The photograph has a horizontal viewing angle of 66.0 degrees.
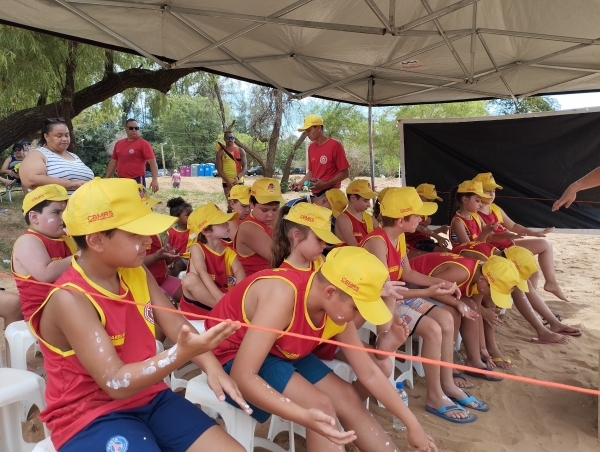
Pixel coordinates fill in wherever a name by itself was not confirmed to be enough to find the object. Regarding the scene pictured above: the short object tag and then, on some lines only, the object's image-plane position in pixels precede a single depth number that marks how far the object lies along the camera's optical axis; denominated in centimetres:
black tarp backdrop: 634
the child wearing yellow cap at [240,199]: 402
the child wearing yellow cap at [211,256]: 301
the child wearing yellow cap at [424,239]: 480
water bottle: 272
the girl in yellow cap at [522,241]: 471
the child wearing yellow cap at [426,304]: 289
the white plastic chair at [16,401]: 200
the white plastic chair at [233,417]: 191
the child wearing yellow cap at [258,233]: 326
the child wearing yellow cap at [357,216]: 417
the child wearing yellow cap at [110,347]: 141
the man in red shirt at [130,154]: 614
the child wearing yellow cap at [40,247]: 244
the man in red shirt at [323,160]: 541
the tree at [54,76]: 616
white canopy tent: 355
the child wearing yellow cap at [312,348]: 175
